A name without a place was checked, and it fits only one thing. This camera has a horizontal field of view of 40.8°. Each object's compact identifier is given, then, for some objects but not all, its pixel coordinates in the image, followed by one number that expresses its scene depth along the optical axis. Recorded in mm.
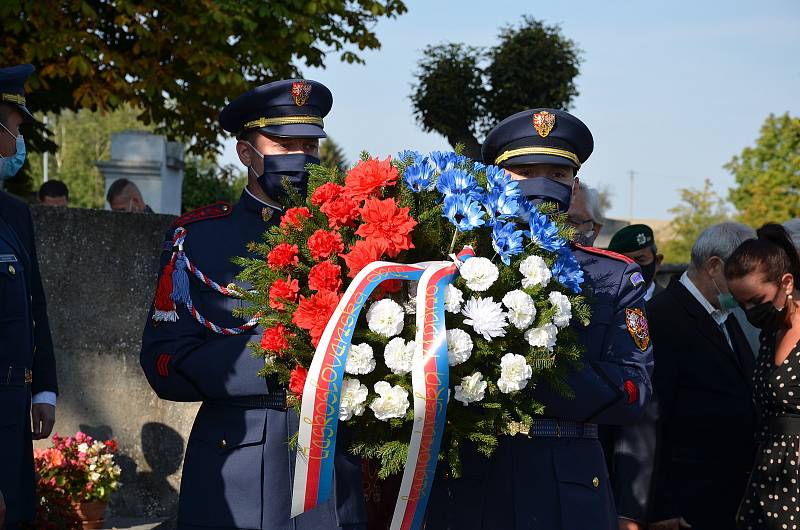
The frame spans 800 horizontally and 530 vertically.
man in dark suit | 4742
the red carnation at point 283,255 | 2844
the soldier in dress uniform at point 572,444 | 3078
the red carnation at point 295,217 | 2914
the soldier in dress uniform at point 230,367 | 3129
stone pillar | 14156
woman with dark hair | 4418
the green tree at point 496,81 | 16391
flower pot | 5582
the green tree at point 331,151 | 48156
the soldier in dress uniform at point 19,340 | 3758
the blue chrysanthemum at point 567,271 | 2869
